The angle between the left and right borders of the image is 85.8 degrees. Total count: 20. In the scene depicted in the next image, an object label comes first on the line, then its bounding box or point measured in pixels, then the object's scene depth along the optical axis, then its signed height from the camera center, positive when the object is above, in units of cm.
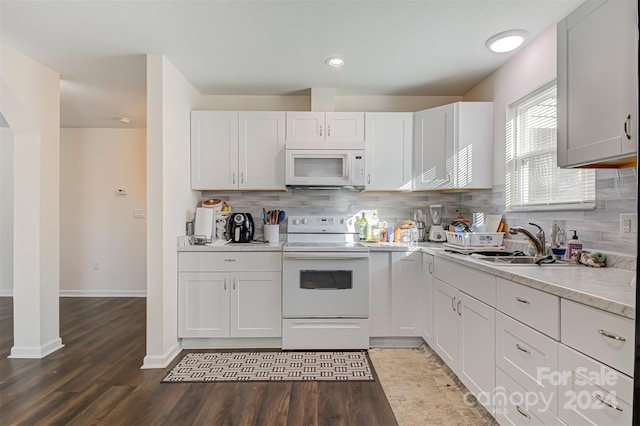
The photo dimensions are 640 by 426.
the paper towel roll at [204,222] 321 -12
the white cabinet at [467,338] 188 -81
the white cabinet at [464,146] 304 +58
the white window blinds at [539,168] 210 +31
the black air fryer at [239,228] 335 -18
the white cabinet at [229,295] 301 -75
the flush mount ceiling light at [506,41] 234 +119
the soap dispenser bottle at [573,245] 197 -20
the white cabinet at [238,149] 336 +59
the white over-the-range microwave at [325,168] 326 +40
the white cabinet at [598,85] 136 +55
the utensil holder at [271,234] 338 -24
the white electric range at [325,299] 296 -77
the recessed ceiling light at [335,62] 276 +121
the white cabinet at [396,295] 303 -75
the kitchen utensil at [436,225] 345 -15
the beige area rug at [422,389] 199 -121
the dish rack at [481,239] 252 -21
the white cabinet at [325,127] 338 +82
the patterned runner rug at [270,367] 249 -121
